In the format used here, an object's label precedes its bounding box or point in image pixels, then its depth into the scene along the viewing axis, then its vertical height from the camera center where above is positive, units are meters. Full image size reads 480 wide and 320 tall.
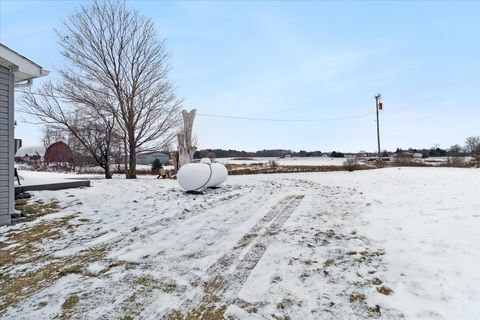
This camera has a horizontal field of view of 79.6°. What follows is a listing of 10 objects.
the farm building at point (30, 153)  50.79 +2.44
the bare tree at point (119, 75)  16.06 +5.08
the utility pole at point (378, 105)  25.11 +4.95
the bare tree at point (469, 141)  51.99 +3.48
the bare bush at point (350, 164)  22.22 -0.21
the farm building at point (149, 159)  59.31 +1.14
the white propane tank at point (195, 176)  9.78 -0.42
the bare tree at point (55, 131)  16.39 +2.02
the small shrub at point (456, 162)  21.54 -0.15
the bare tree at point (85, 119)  15.77 +2.66
